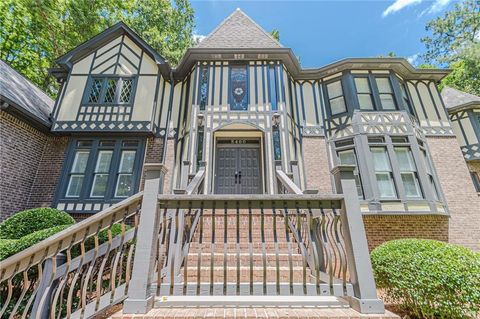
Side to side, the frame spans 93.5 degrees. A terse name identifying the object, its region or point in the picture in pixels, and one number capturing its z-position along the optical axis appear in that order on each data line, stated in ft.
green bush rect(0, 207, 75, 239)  18.76
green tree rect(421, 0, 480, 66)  58.39
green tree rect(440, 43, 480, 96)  49.39
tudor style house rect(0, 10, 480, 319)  25.62
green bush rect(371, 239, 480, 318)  11.34
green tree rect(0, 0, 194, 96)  38.52
